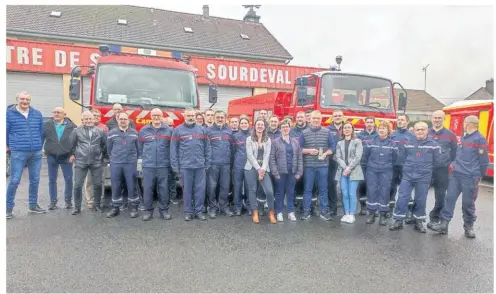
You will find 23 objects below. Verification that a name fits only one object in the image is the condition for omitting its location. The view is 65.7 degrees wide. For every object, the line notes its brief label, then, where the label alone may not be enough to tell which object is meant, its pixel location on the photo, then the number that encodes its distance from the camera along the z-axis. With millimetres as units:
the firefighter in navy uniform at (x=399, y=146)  5875
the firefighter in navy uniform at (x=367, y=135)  6145
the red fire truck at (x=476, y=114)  10320
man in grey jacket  6152
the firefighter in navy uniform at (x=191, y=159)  5793
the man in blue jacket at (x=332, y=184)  6453
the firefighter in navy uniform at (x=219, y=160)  6062
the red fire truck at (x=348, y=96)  7824
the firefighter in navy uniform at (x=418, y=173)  5434
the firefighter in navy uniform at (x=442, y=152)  5633
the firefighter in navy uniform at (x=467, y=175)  5273
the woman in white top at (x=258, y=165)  5844
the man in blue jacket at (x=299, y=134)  6520
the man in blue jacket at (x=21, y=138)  5793
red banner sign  15578
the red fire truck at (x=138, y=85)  6824
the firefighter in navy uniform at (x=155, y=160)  5832
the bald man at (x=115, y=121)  6265
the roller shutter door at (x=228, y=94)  18641
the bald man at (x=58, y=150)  6270
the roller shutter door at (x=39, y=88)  15711
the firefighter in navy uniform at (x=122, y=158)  5902
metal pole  45812
